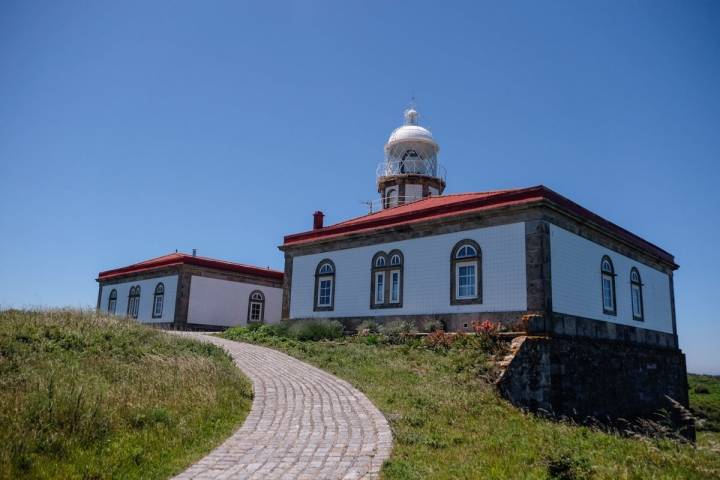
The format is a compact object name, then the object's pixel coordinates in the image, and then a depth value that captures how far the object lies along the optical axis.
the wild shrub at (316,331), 18.33
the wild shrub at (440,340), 14.80
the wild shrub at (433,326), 16.39
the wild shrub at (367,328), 17.80
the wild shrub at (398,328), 16.64
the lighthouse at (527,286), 14.38
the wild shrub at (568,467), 5.78
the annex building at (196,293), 26.78
